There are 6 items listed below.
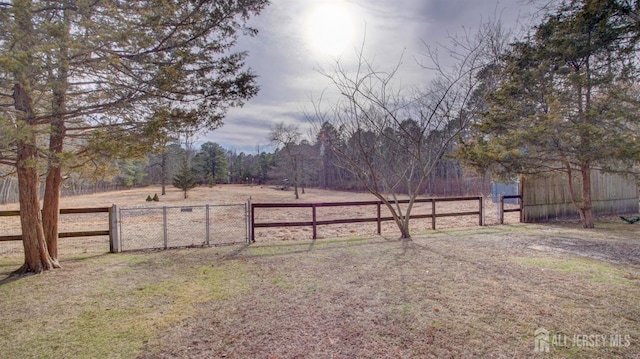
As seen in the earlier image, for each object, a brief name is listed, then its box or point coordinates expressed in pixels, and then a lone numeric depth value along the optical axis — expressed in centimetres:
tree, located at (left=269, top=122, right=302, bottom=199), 3095
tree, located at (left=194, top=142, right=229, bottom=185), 5500
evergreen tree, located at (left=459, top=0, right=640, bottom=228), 823
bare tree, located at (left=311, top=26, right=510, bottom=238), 770
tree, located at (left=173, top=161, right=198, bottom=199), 2889
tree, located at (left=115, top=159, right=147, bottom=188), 3931
